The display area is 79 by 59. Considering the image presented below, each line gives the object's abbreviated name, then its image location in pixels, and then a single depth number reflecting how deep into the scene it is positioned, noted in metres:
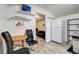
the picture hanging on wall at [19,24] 2.30
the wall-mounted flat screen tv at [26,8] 2.17
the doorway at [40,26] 2.35
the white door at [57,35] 2.35
